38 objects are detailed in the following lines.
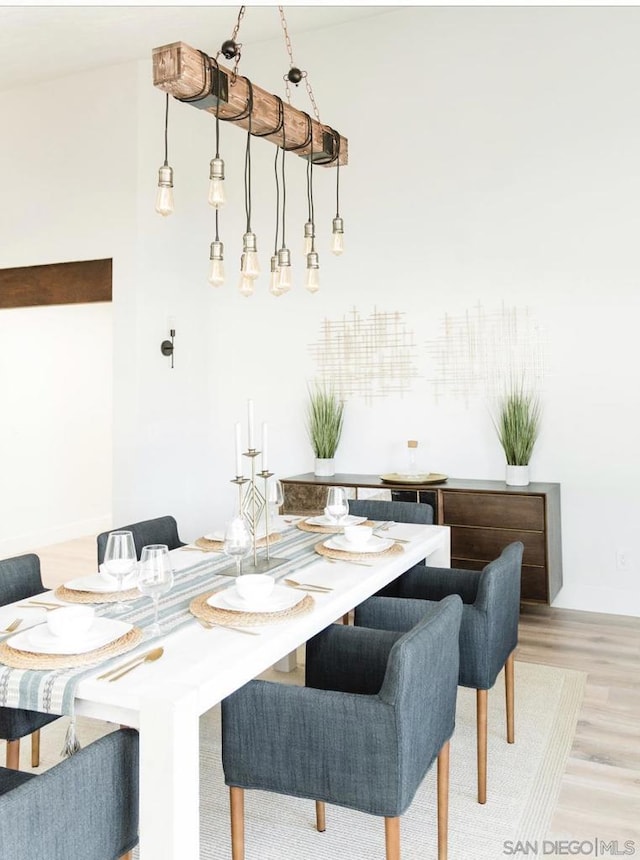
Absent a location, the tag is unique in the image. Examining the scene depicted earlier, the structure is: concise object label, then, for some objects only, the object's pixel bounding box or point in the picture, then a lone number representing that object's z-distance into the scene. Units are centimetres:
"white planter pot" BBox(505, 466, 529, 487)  414
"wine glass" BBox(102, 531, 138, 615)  192
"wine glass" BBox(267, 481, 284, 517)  254
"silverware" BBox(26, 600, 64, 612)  199
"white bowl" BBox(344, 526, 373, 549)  260
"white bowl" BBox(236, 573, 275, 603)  193
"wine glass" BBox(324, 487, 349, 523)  297
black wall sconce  502
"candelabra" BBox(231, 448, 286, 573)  239
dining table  139
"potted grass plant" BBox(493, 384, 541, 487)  416
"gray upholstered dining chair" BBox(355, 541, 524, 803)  227
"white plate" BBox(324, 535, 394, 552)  257
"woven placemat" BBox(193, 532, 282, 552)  269
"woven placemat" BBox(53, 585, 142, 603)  203
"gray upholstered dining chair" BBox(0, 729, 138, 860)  125
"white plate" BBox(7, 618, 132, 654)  162
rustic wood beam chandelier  212
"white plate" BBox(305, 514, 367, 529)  302
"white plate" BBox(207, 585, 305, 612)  190
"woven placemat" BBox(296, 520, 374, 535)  297
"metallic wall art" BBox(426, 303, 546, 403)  430
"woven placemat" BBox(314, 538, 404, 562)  250
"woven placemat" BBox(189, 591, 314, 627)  184
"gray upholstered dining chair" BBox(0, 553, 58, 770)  204
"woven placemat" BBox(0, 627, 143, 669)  155
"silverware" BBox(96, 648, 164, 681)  154
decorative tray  428
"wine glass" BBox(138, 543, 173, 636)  171
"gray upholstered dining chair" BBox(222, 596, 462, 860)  159
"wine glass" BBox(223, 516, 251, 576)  219
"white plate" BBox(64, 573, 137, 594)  209
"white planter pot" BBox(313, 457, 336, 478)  468
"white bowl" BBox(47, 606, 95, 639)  164
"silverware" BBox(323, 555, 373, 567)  245
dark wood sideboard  392
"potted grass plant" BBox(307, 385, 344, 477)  470
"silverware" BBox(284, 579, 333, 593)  216
